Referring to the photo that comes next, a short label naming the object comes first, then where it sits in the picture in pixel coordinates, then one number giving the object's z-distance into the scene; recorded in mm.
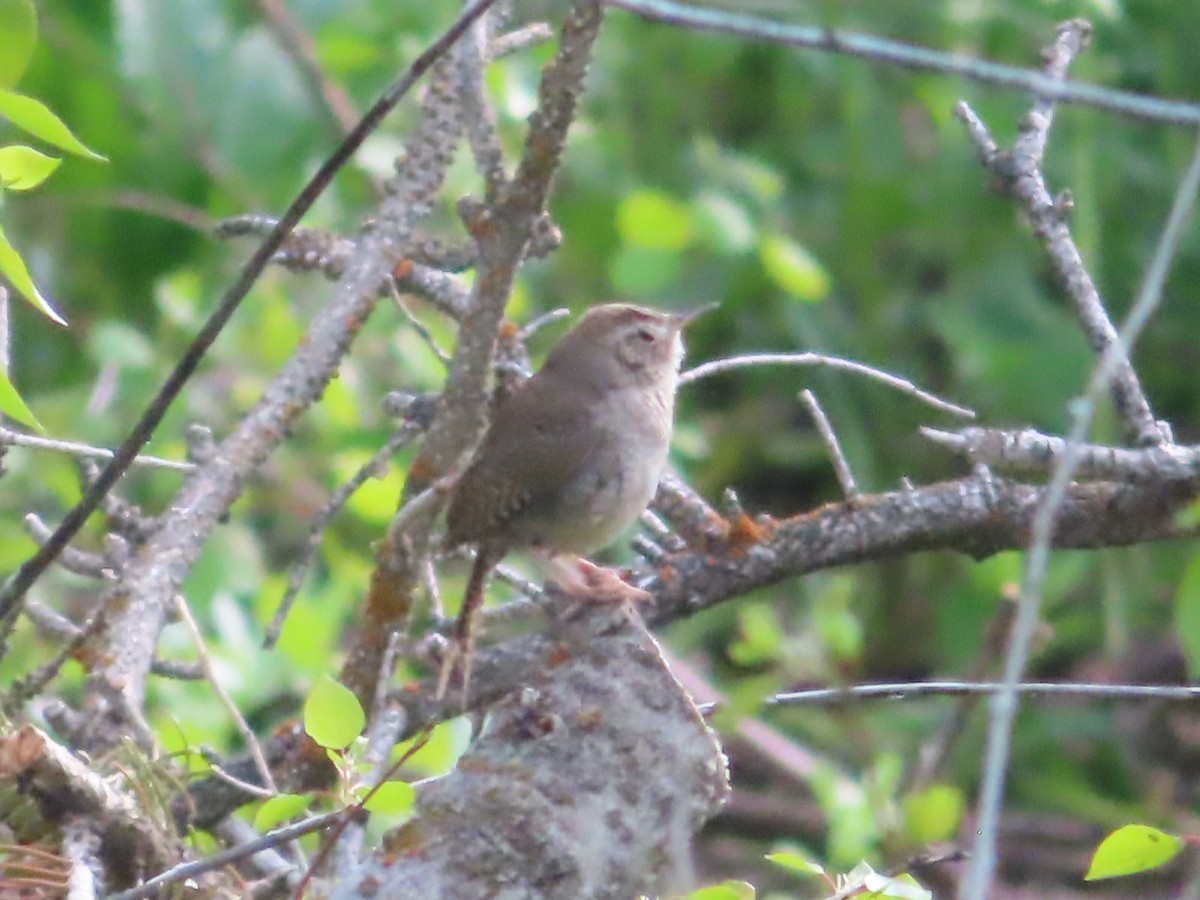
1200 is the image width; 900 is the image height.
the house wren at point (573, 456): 6359
